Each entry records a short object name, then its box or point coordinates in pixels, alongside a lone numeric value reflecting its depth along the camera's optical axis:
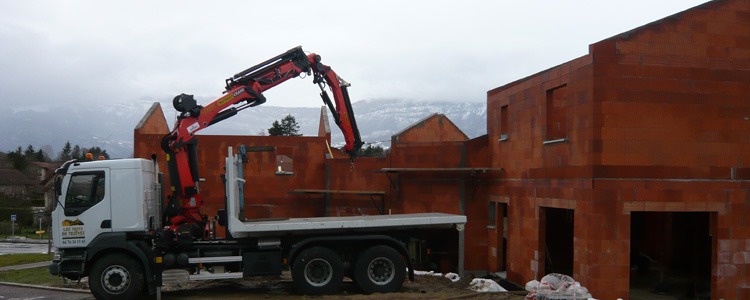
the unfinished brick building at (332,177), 17.72
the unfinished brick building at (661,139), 12.37
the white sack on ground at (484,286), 14.11
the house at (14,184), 59.17
